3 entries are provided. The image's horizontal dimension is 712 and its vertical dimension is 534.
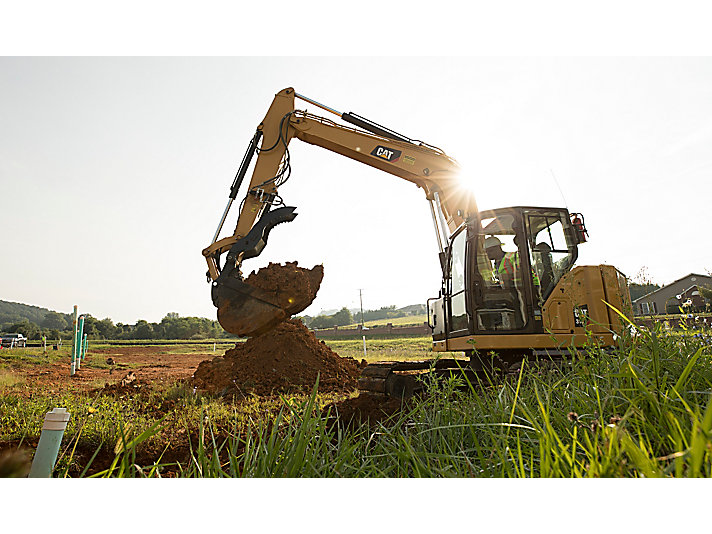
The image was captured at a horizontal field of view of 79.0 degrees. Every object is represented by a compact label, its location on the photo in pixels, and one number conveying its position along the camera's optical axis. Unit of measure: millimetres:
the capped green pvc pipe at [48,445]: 1461
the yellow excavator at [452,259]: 5691
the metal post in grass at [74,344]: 10746
